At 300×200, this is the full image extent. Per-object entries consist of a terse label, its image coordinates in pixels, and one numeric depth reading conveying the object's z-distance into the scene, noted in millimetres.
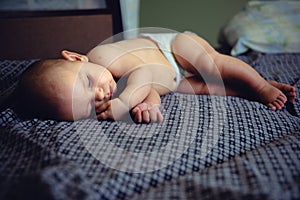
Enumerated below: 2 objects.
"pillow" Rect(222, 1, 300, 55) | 1430
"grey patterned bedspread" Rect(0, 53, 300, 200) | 537
